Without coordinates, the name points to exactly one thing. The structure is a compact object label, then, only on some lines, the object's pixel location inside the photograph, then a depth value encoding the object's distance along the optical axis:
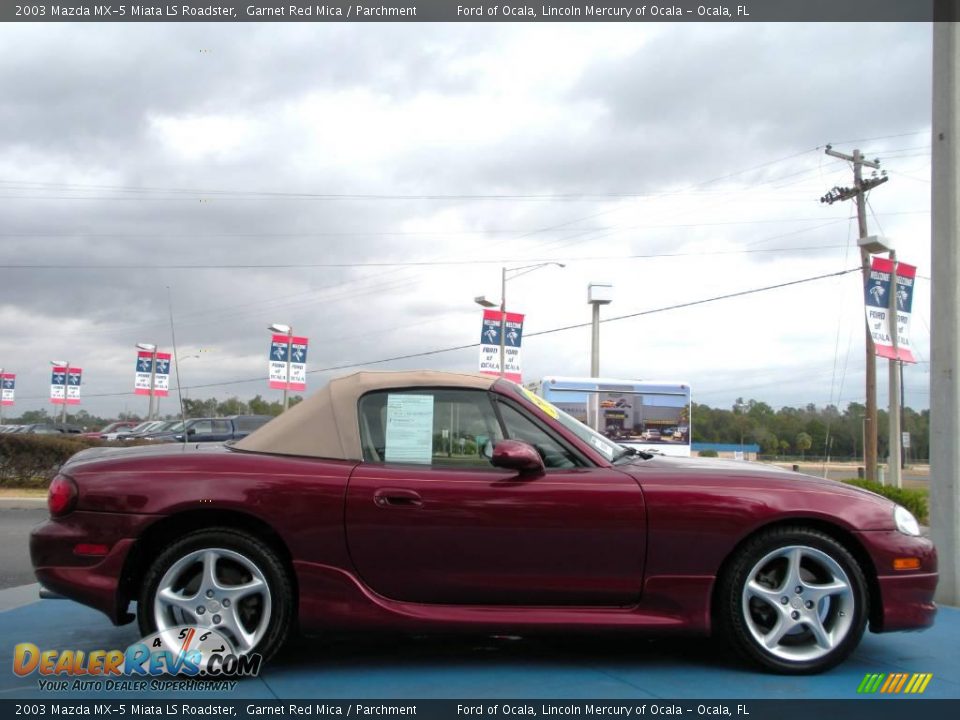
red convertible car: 3.64
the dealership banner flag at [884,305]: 13.04
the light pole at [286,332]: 22.88
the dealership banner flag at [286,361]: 22.89
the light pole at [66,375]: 48.22
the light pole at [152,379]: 28.70
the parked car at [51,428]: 44.69
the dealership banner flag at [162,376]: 30.48
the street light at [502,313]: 24.55
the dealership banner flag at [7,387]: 58.72
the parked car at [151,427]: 32.83
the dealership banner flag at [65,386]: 48.84
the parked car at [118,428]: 39.16
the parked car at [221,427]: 23.73
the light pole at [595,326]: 25.89
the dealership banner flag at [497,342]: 24.50
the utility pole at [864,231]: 21.15
